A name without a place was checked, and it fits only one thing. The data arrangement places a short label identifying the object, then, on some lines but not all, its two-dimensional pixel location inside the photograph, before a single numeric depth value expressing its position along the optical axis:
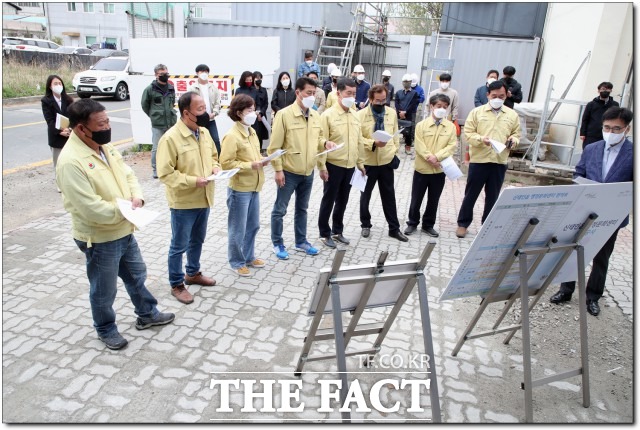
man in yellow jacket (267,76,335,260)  4.80
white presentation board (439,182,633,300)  2.63
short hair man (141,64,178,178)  7.46
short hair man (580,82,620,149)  7.01
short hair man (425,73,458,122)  9.21
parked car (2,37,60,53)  24.67
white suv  17.61
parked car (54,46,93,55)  26.94
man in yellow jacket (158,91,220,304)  3.77
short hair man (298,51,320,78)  10.58
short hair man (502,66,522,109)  8.44
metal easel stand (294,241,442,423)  2.45
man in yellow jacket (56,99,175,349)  2.96
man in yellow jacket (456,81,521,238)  5.66
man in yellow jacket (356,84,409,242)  5.54
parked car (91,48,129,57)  24.71
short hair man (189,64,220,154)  8.07
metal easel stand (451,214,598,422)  2.87
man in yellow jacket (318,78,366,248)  5.16
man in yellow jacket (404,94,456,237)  5.71
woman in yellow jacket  4.31
